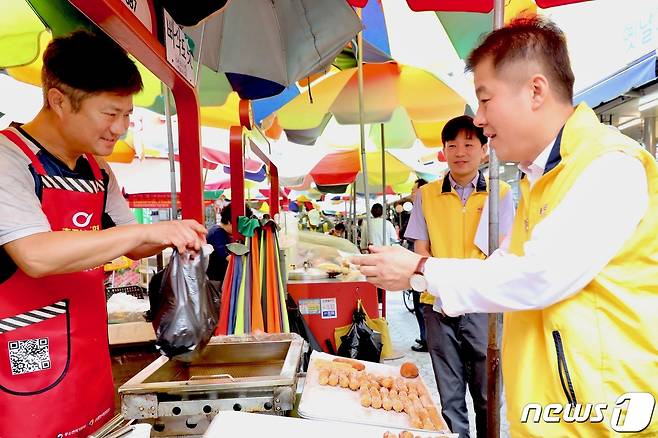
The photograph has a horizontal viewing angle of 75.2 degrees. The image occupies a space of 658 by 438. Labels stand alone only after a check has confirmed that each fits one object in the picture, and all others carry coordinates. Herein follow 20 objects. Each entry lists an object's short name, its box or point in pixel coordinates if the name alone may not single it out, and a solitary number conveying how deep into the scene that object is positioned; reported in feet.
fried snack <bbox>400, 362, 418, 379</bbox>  6.18
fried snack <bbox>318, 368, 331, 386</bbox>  5.77
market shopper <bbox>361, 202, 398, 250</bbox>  29.31
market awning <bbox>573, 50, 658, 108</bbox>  11.91
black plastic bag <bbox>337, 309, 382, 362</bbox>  11.69
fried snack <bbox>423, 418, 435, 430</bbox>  4.77
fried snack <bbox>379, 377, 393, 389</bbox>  5.84
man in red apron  4.07
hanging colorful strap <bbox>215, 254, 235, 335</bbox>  8.64
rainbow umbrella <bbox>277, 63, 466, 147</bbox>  15.81
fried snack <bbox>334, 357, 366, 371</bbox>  6.51
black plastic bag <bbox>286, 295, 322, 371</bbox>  11.28
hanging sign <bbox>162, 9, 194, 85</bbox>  5.81
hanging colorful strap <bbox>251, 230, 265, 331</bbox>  8.71
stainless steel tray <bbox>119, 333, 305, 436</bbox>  4.89
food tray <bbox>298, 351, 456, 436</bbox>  4.86
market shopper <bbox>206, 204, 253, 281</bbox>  13.43
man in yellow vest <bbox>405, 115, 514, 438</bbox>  8.95
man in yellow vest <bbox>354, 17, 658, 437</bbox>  3.67
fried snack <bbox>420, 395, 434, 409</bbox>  5.27
